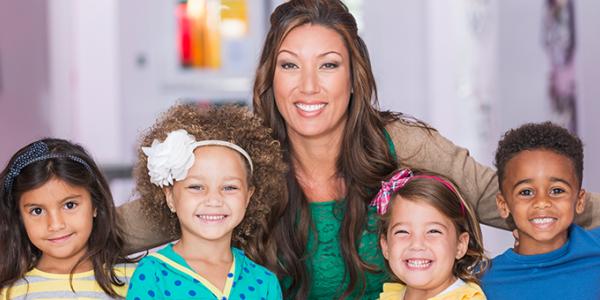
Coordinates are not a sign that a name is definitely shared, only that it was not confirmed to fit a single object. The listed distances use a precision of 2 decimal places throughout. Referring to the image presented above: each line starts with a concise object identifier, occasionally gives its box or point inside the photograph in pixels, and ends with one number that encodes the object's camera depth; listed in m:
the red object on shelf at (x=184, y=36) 7.70
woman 2.79
